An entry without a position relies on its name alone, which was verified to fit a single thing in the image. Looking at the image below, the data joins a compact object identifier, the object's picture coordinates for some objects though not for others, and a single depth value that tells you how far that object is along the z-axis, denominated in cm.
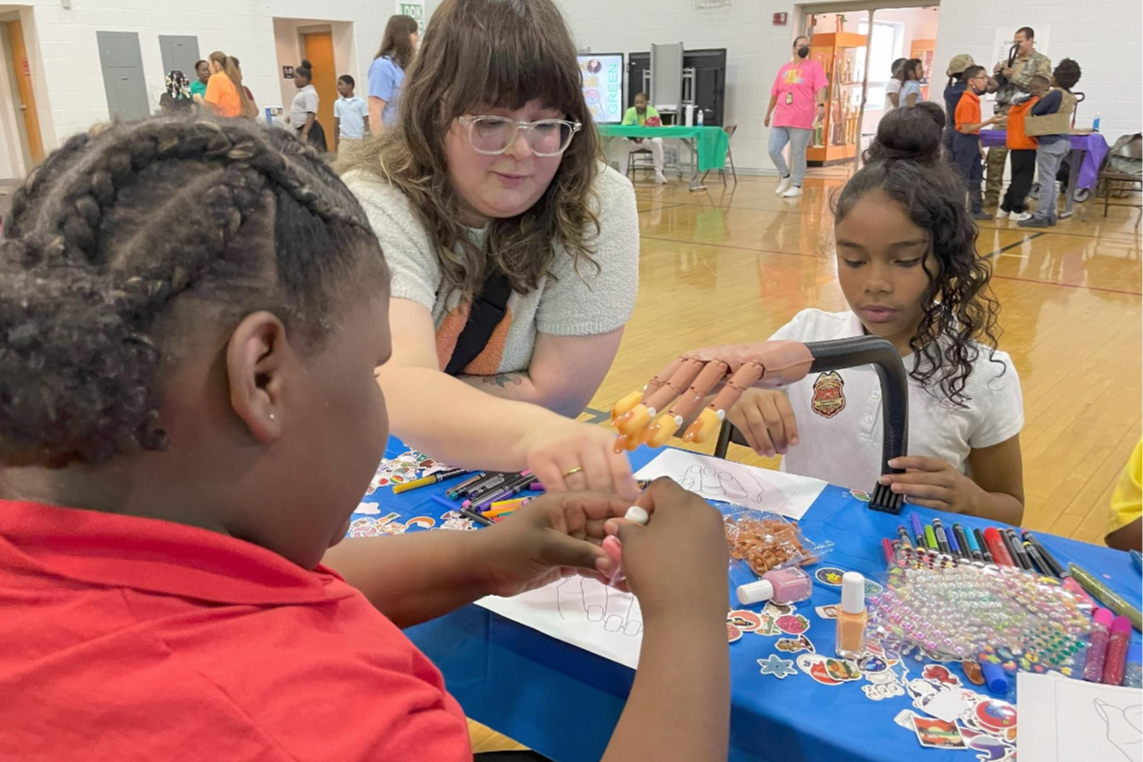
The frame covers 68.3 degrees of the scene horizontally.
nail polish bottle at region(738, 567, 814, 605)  97
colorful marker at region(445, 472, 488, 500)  123
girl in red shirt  45
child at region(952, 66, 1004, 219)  729
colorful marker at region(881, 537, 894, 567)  105
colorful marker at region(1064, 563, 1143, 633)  92
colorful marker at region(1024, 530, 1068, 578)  101
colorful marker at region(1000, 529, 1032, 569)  103
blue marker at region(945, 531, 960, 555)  105
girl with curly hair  145
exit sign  789
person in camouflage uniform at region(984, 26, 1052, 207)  701
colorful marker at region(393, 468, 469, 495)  126
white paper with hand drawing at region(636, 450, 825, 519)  122
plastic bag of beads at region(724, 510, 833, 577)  105
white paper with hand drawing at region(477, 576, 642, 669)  90
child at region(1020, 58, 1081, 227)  670
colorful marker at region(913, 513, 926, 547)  108
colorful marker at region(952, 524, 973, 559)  105
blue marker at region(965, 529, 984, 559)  104
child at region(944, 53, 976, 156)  745
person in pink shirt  861
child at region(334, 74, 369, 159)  827
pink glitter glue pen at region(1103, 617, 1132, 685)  83
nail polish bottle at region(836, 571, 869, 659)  88
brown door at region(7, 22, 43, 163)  932
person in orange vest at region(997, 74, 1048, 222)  687
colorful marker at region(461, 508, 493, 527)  116
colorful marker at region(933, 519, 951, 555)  106
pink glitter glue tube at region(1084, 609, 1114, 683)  84
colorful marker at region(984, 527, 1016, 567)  103
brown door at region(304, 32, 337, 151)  1183
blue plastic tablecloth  78
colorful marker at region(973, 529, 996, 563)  104
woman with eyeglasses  112
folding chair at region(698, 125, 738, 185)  1004
